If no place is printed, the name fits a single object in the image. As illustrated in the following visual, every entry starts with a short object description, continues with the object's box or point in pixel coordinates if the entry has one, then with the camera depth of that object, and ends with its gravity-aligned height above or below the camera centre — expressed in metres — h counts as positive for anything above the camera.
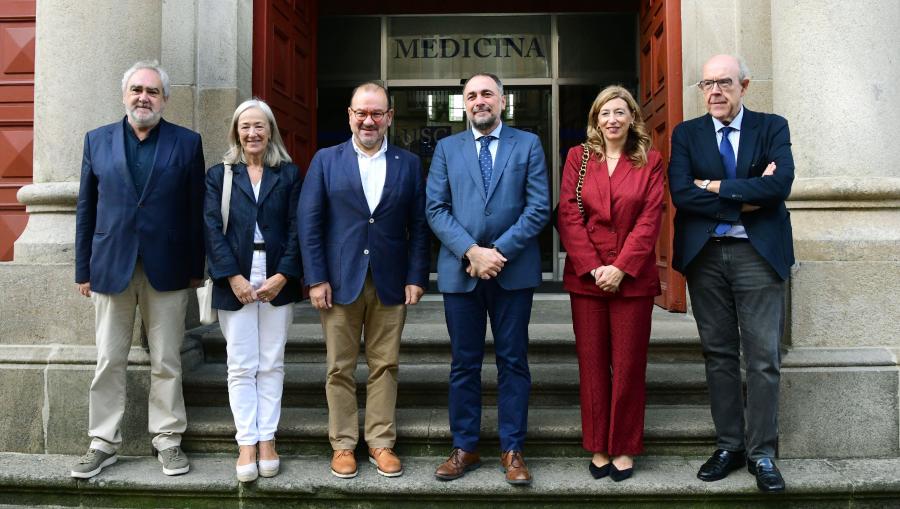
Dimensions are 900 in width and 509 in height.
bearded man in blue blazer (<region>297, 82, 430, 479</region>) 3.64 +0.06
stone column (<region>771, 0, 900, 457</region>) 3.90 +0.27
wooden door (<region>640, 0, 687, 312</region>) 5.50 +1.50
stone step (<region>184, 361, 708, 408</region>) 4.36 -0.77
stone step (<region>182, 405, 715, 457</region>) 3.95 -0.96
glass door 8.85 +2.01
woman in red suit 3.50 +0.01
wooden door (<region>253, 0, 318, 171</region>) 5.63 +1.86
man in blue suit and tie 3.56 +0.05
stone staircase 3.57 -1.10
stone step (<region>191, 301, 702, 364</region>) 4.71 -0.52
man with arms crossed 3.48 +0.11
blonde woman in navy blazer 3.62 -0.03
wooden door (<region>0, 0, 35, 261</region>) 5.79 +1.38
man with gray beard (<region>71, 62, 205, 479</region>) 3.69 +0.13
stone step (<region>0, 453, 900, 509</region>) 3.55 -1.16
